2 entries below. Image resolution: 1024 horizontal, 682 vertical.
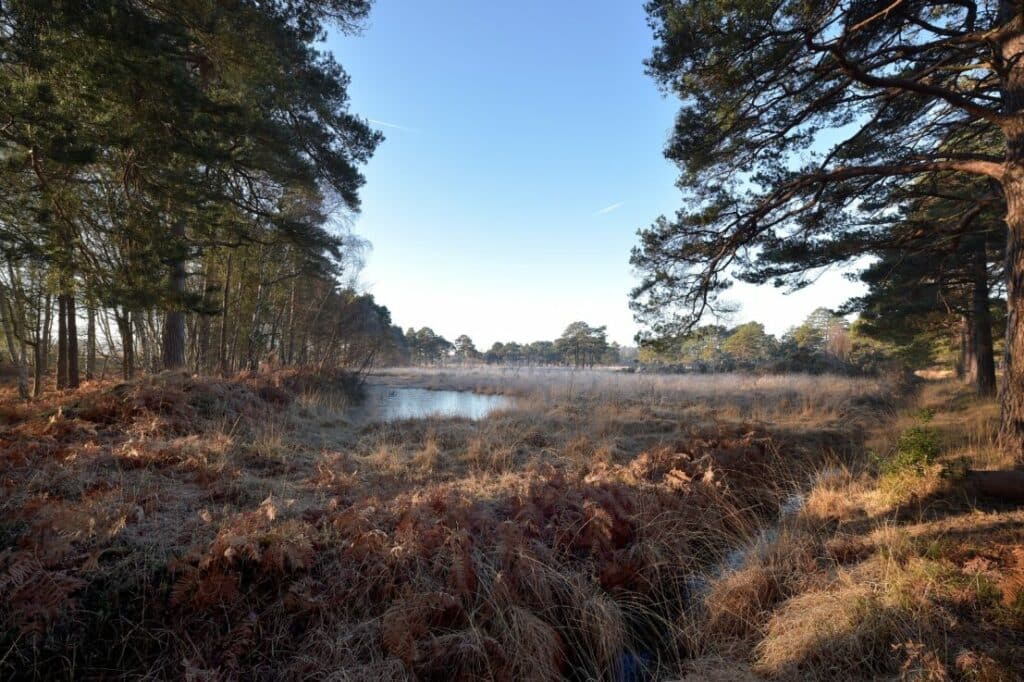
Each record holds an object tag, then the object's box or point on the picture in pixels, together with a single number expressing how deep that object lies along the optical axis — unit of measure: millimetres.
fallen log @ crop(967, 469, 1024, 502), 3723
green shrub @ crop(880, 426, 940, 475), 4328
